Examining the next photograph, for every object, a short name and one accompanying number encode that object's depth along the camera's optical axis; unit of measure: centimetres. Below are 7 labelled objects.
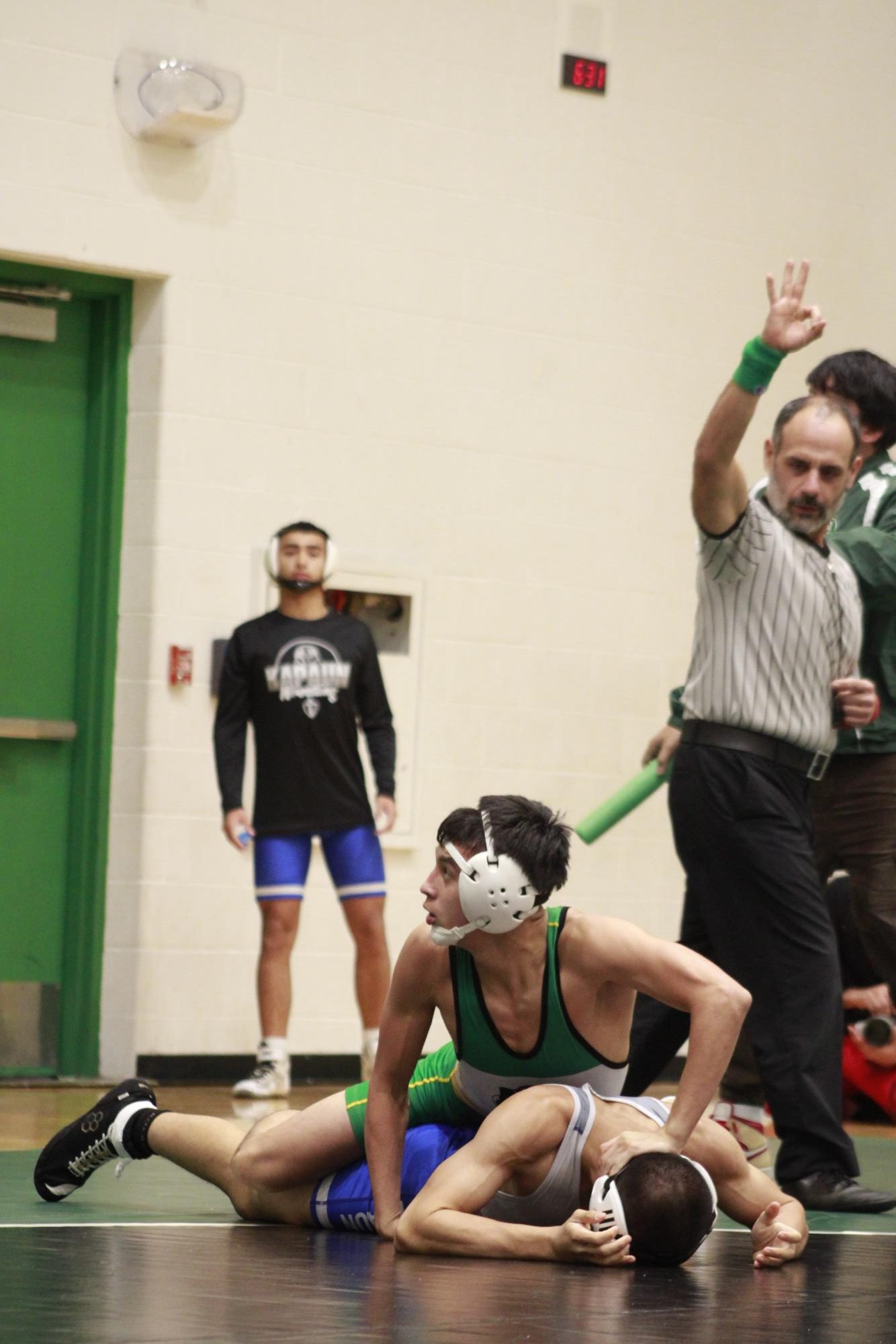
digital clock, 1559
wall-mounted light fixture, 1354
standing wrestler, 1303
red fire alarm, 1386
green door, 1374
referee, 826
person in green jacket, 927
